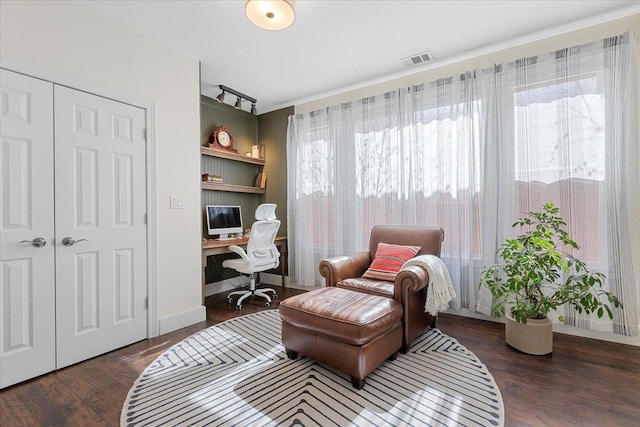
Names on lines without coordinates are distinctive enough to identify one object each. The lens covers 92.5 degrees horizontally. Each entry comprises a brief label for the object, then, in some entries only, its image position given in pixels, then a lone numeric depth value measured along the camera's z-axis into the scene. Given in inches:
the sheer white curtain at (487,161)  96.4
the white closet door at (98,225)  87.4
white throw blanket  95.6
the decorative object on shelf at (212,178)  155.4
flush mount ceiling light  81.3
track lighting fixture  149.0
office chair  140.3
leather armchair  89.3
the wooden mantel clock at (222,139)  162.1
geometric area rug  64.4
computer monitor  154.7
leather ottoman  73.9
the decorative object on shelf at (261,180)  187.3
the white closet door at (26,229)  77.1
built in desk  130.6
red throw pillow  108.7
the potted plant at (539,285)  89.6
